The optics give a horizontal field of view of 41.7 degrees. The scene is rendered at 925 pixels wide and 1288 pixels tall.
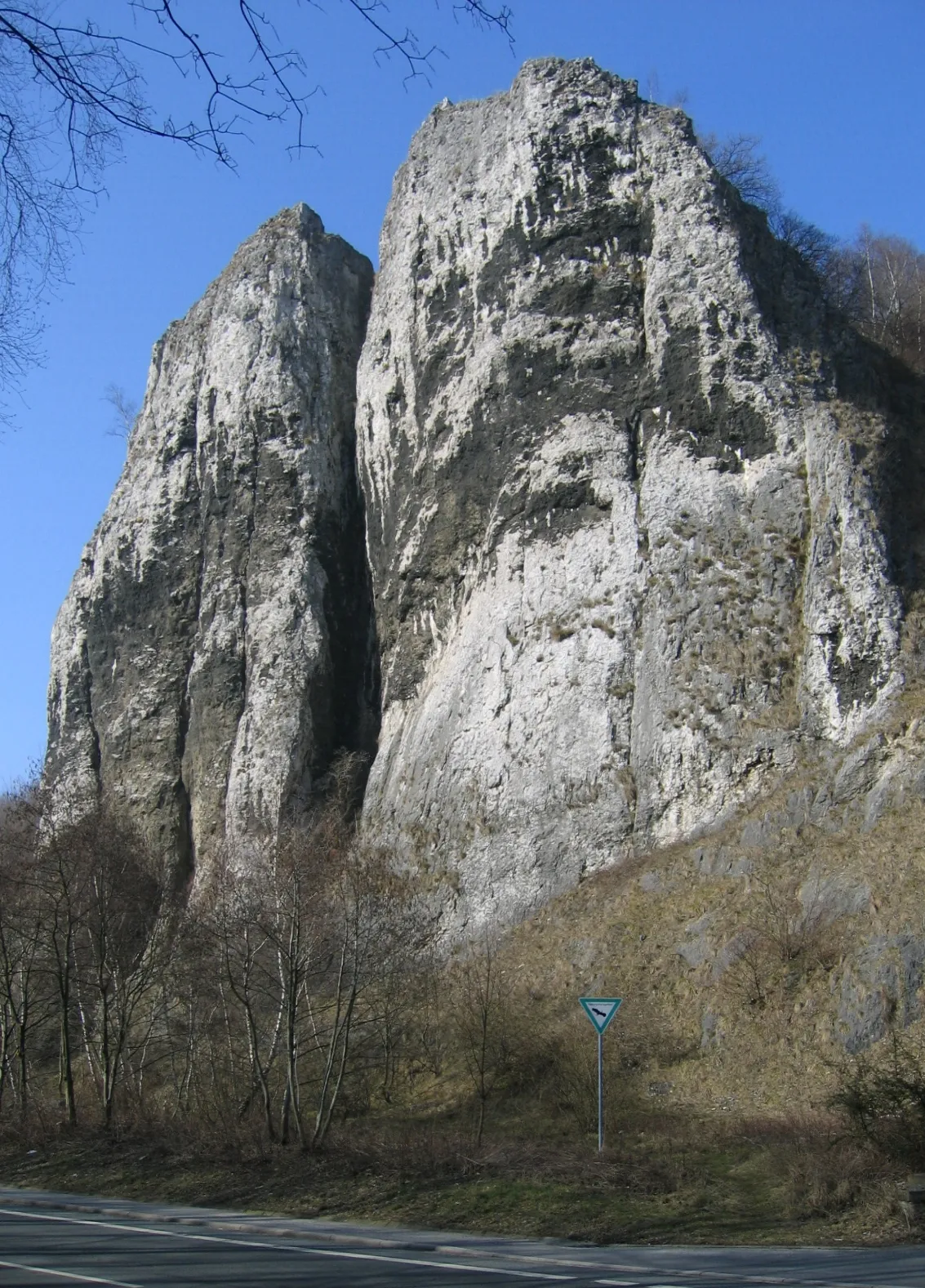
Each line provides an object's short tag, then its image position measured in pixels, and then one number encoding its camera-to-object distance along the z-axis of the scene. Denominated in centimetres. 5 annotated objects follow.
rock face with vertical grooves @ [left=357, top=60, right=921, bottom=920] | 2653
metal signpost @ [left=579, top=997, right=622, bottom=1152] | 1506
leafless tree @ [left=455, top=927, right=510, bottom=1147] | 2192
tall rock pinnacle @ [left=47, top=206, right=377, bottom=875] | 3775
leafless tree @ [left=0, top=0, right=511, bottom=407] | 574
